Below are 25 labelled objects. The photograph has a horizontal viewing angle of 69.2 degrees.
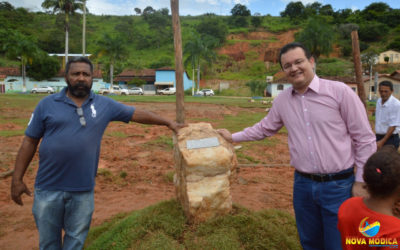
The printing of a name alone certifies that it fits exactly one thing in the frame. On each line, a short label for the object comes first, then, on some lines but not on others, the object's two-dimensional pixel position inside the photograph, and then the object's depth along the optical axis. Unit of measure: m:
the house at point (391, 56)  49.59
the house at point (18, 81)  36.88
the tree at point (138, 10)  103.94
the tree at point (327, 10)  77.81
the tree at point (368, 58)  40.07
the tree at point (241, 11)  95.38
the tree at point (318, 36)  30.80
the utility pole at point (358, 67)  3.98
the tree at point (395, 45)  53.62
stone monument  3.36
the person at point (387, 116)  4.66
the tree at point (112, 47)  34.56
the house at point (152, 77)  42.22
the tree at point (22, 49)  33.72
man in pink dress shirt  2.20
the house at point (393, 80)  33.25
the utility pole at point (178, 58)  3.69
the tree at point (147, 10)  93.53
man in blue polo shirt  2.41
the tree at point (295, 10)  86.07
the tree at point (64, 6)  28.06
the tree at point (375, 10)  69.75
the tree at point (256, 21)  83.19
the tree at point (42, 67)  36.94
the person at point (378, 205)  1.65
